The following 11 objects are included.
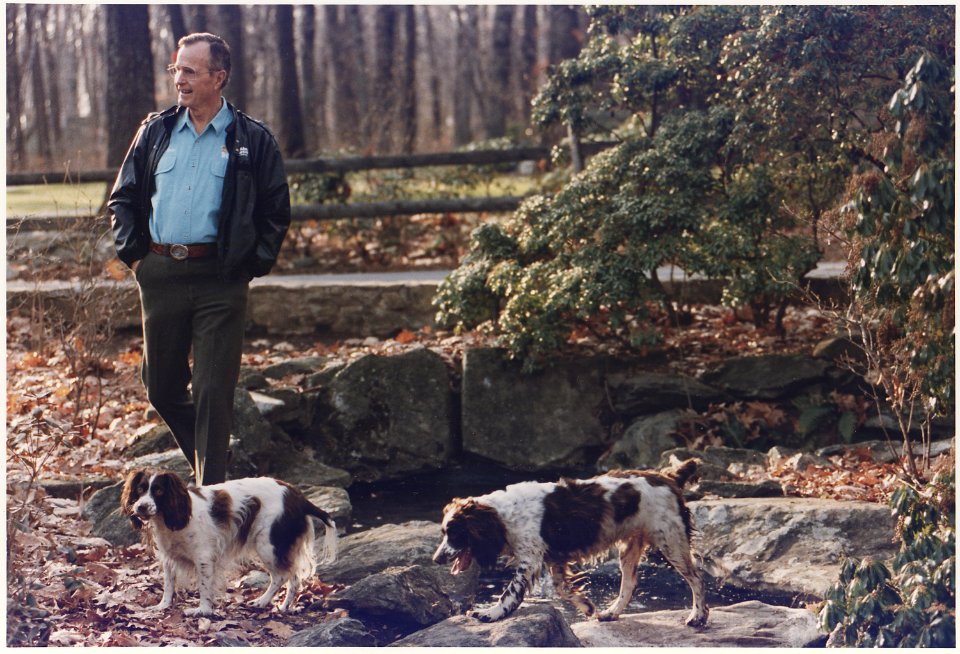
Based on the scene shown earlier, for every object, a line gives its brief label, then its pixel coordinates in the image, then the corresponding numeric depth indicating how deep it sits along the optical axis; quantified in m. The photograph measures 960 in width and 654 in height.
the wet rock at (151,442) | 8.30
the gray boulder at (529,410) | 9.73
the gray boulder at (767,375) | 9.64
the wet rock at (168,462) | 7.64
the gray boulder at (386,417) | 9.70
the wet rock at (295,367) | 10.22
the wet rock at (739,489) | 7.62
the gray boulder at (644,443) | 9.30
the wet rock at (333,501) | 7.25
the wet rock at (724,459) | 8.41
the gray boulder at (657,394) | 9.71
